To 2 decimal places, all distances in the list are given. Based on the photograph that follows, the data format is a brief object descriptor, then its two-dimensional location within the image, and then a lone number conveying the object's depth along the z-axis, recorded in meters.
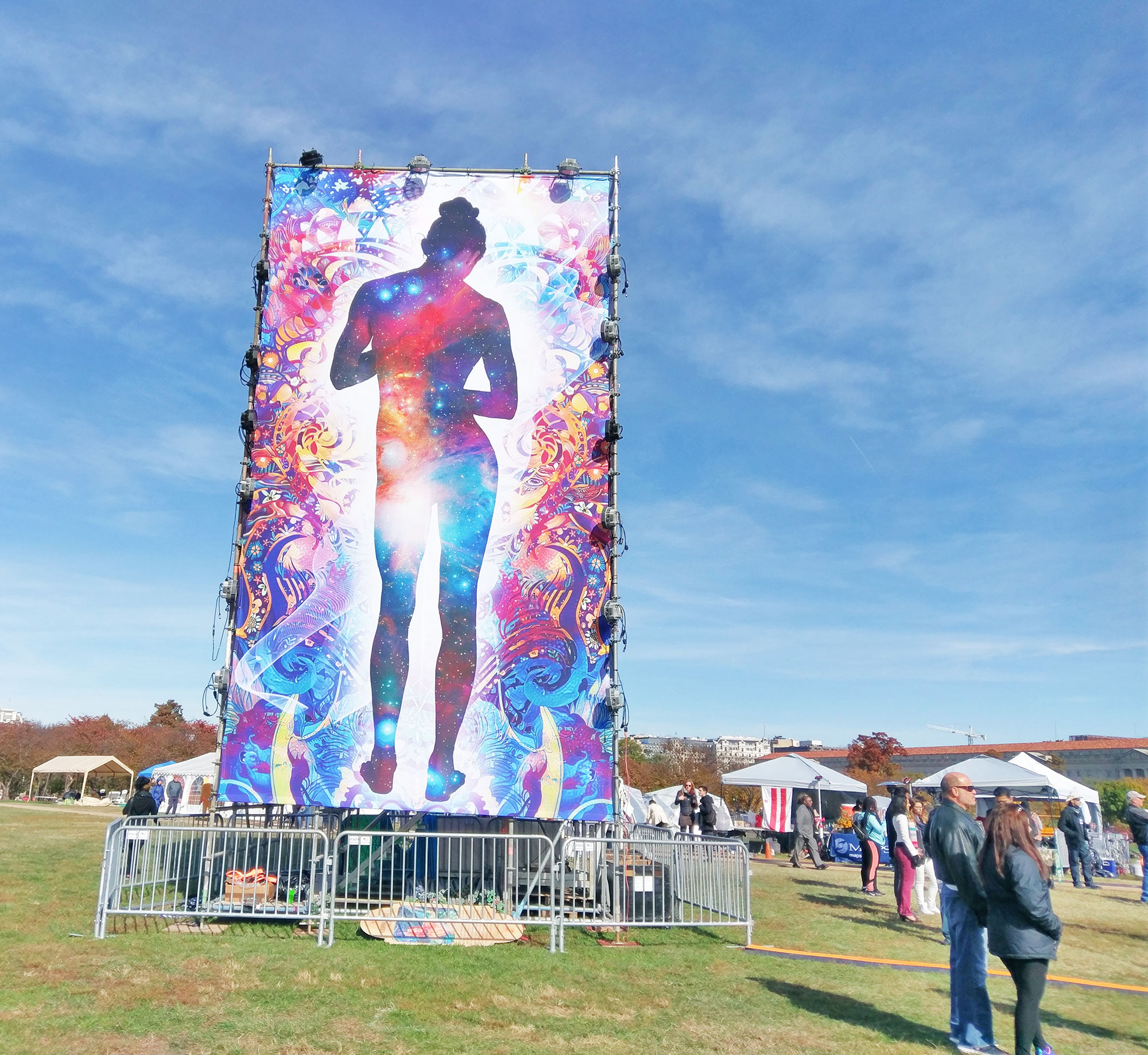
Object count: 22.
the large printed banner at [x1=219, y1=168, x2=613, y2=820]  14.29
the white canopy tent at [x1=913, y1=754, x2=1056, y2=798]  24.52
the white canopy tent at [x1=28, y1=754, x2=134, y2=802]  49.38
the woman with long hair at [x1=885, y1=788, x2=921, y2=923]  13.72
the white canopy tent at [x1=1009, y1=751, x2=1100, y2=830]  25.27
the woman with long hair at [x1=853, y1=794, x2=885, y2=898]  16.64
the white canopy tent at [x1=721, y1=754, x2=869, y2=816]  28.11
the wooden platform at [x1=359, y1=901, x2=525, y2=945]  10.75
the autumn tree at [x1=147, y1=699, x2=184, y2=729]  86.75
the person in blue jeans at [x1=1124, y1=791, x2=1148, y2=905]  16.69
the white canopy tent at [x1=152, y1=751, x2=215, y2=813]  36.81
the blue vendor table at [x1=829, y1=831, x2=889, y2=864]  25.48
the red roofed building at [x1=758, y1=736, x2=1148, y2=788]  99.06
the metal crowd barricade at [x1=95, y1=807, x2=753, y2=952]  10.75
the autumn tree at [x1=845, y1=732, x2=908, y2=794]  87.75
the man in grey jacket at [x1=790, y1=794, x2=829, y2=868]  23.19
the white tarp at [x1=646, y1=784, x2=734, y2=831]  27.16
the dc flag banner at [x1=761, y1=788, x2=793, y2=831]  28.09
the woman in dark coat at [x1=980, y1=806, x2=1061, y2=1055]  6.18
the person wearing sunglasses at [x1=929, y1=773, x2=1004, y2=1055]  6.68
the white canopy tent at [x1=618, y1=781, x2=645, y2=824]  24.44
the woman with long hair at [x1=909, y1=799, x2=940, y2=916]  14.11
